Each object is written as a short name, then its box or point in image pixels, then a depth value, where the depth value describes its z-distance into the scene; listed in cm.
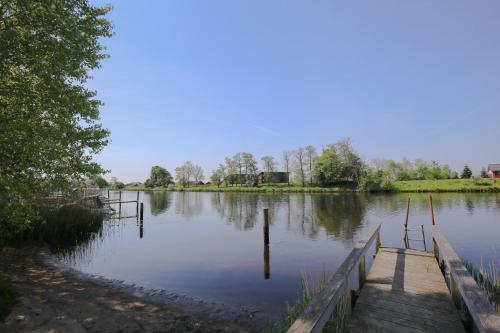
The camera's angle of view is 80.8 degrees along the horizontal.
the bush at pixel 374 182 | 6519
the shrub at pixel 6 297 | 598
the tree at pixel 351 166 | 7312
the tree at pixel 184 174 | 12588
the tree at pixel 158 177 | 13062
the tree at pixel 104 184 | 11838
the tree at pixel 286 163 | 9071
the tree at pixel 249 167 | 9975
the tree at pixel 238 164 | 10088
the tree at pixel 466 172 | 7569
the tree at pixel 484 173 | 7274
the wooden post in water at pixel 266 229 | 1566
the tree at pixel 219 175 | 10500
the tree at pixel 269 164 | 9669
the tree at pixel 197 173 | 12834
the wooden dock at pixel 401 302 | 361
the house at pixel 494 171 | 7231
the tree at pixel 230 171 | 10169
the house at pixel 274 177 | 9550
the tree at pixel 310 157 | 8428
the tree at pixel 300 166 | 8616
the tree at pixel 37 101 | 714
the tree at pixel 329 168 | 7400
